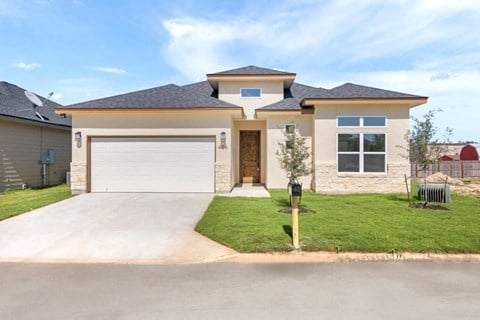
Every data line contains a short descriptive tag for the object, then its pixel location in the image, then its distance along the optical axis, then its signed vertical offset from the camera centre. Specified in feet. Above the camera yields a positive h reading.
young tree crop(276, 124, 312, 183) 28.76 +0.14
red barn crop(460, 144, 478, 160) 90.80 +1.35
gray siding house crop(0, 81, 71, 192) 45.24 +2.66
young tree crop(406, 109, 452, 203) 31.14 +1.67
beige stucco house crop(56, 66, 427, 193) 40.96 +1.77
